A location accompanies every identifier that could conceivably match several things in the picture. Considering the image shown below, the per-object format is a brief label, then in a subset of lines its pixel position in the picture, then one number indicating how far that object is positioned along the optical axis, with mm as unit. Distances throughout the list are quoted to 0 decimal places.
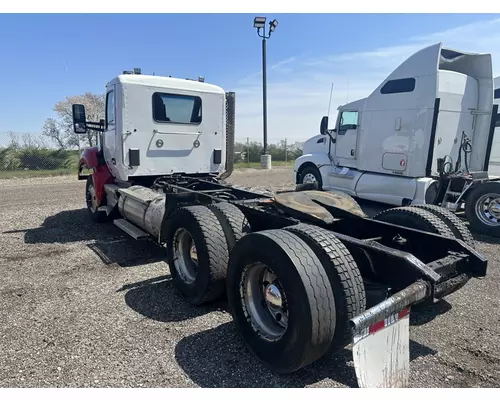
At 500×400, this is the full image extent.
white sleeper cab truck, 7562
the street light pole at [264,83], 19969
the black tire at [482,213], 6977
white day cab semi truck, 2467
